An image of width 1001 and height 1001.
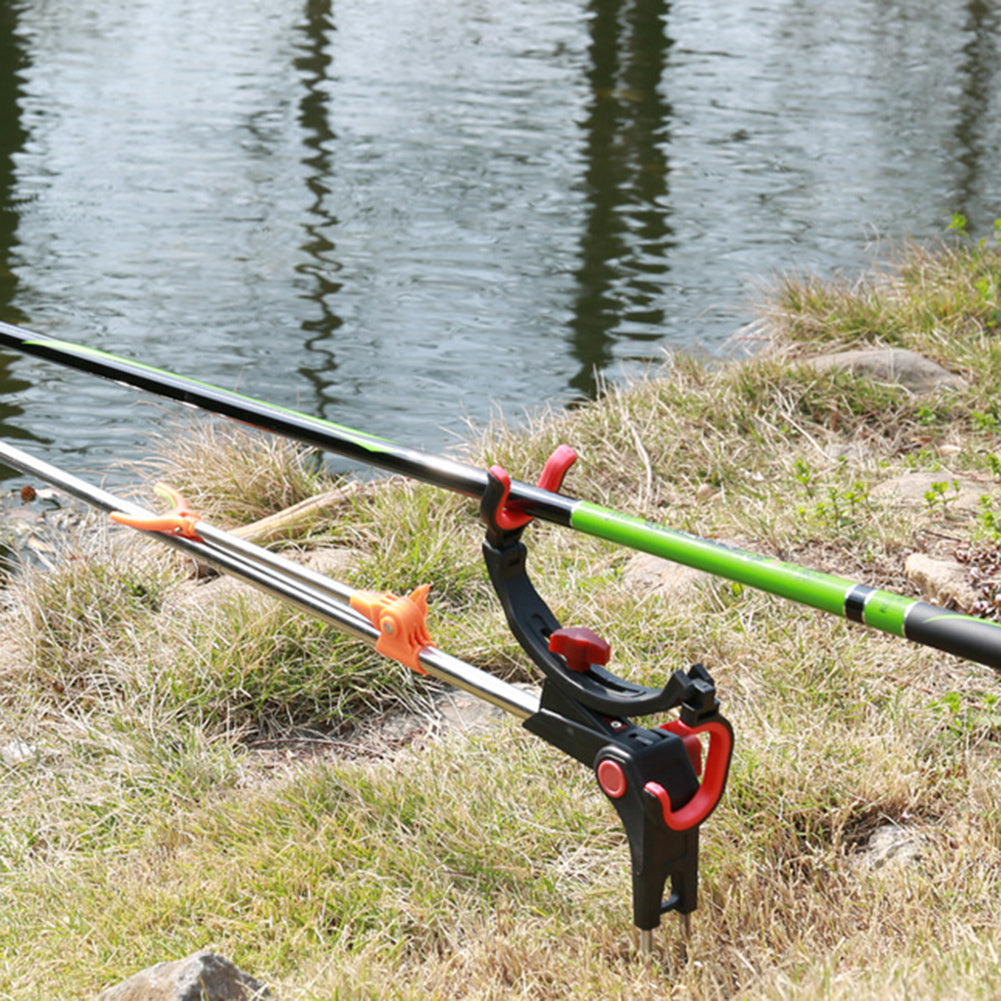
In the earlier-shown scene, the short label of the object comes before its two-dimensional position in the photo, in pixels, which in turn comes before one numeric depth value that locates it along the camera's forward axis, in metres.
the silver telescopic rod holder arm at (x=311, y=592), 2.12
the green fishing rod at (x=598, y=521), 1.66
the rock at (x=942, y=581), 3.33
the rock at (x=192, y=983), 1.98
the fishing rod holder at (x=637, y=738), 1.90
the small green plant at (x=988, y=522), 3.51
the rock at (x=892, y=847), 2.44
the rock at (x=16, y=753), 3.20
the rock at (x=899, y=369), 5.39
